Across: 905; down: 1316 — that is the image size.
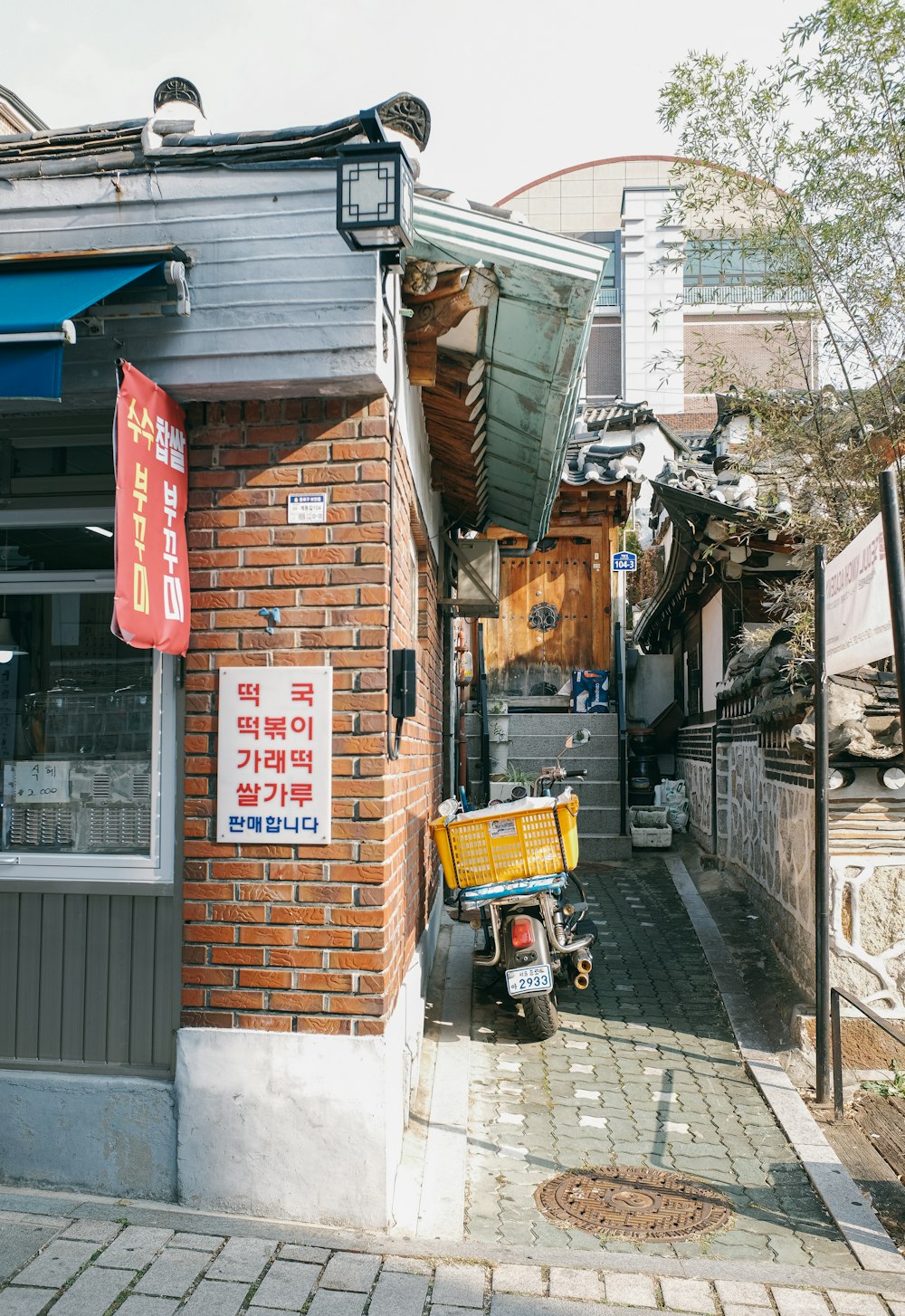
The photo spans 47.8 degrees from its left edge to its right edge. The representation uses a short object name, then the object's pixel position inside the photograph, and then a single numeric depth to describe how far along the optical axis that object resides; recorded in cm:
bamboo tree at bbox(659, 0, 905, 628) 618
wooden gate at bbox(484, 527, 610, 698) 1556
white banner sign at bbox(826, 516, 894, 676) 368
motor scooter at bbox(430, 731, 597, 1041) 659
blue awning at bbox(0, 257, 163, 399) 366
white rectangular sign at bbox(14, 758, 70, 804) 464
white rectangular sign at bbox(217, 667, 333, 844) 428
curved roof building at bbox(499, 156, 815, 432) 3628
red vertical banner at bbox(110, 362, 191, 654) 376
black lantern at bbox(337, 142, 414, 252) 387
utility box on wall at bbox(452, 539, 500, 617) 933
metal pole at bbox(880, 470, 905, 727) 328
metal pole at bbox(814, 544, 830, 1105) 550
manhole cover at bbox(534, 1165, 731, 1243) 438
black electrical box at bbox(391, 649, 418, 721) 475
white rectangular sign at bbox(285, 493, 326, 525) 436
